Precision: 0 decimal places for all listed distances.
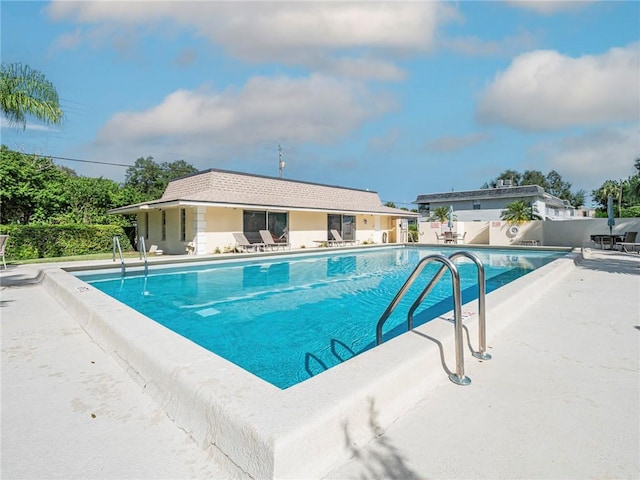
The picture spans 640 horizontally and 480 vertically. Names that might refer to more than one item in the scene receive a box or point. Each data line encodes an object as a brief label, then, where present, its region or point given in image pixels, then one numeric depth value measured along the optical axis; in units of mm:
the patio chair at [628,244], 14992
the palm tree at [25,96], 8320
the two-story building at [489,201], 36188
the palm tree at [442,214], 31344
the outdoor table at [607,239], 17130
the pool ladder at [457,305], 2871
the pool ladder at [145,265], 11500
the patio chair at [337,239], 22484
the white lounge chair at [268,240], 18494
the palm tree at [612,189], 47212
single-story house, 16500
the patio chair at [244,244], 17188
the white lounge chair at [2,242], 11164
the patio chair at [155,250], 17750
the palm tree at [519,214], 23922
